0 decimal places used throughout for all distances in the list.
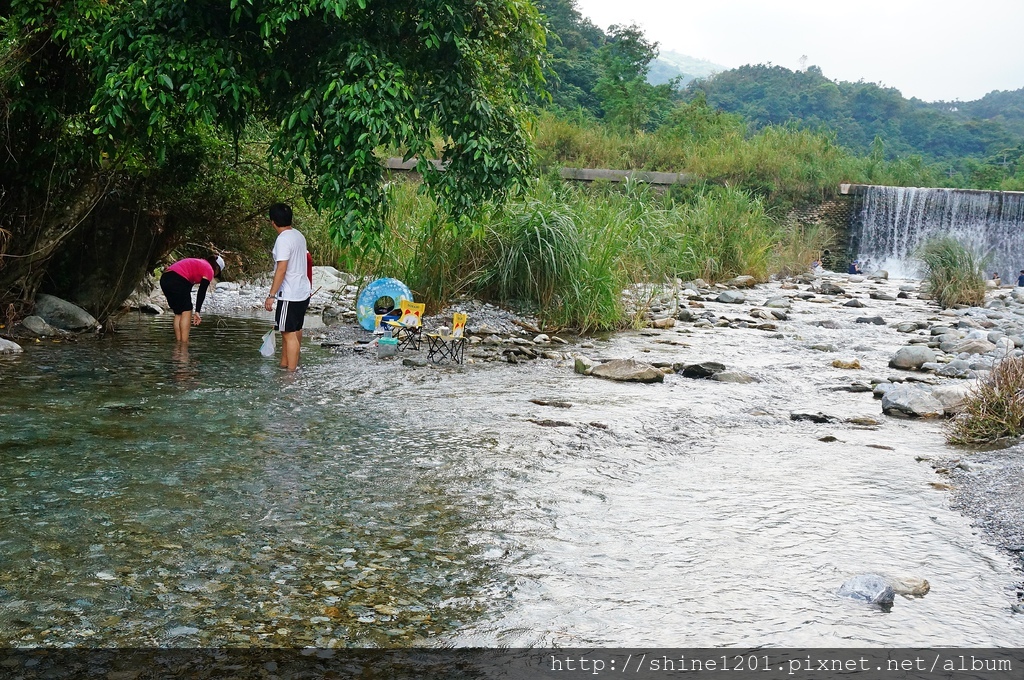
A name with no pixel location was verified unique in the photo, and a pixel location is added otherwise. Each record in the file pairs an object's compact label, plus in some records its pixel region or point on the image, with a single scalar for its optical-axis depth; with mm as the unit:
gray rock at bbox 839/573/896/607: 3584
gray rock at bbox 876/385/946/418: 7368
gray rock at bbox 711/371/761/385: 8766
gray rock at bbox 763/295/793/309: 15534
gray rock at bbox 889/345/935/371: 9977
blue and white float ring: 10578
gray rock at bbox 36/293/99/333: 9703
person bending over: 9406
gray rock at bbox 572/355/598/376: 8922
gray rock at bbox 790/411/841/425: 7219
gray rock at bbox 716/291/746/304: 16172
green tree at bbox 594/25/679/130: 35031
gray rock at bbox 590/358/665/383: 8594
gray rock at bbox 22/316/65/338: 9320
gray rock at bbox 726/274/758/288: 18672
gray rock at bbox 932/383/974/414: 7281
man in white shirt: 8227
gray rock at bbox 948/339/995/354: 10820
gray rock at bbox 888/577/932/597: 3701
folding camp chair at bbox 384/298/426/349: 9375
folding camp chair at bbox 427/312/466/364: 8891
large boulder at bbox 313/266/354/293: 14422
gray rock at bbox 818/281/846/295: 18938
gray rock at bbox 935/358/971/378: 9445
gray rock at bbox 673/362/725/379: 8961
